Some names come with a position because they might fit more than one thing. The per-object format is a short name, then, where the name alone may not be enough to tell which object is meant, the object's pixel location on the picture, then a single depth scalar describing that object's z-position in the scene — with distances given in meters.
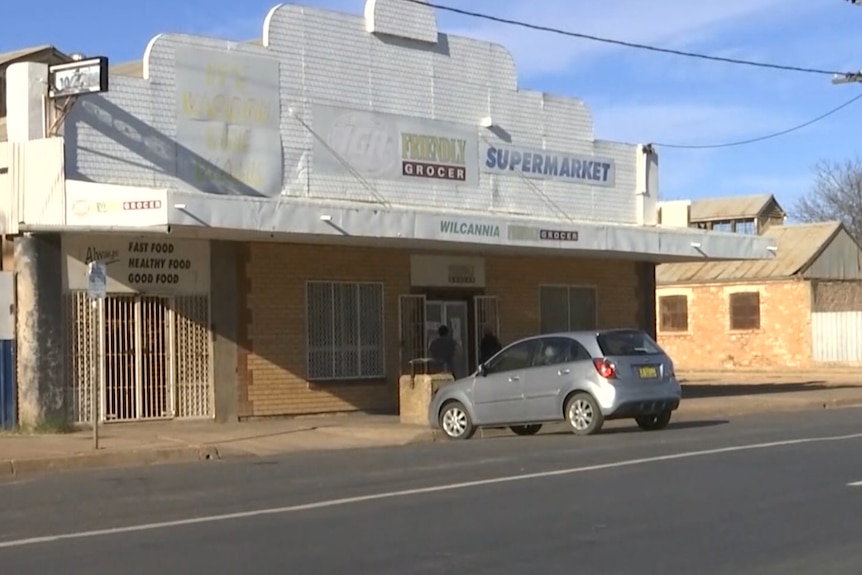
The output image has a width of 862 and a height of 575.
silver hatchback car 19.83
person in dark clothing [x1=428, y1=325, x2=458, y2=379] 26.22
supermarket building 21.47
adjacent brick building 45.91
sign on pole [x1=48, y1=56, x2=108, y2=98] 20.06
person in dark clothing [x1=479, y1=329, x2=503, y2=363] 27.69
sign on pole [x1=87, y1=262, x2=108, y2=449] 18.73
